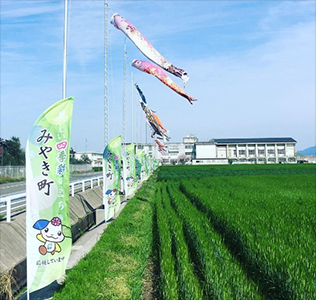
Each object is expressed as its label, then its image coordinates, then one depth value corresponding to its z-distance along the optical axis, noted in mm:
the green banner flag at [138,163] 27356
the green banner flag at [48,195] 5902
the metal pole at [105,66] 17812
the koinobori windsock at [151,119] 21448
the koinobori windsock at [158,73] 12391
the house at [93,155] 135938
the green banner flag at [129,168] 19250
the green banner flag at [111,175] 12750
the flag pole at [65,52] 8523
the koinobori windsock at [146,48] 12094
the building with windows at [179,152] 116500
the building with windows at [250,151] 108125
